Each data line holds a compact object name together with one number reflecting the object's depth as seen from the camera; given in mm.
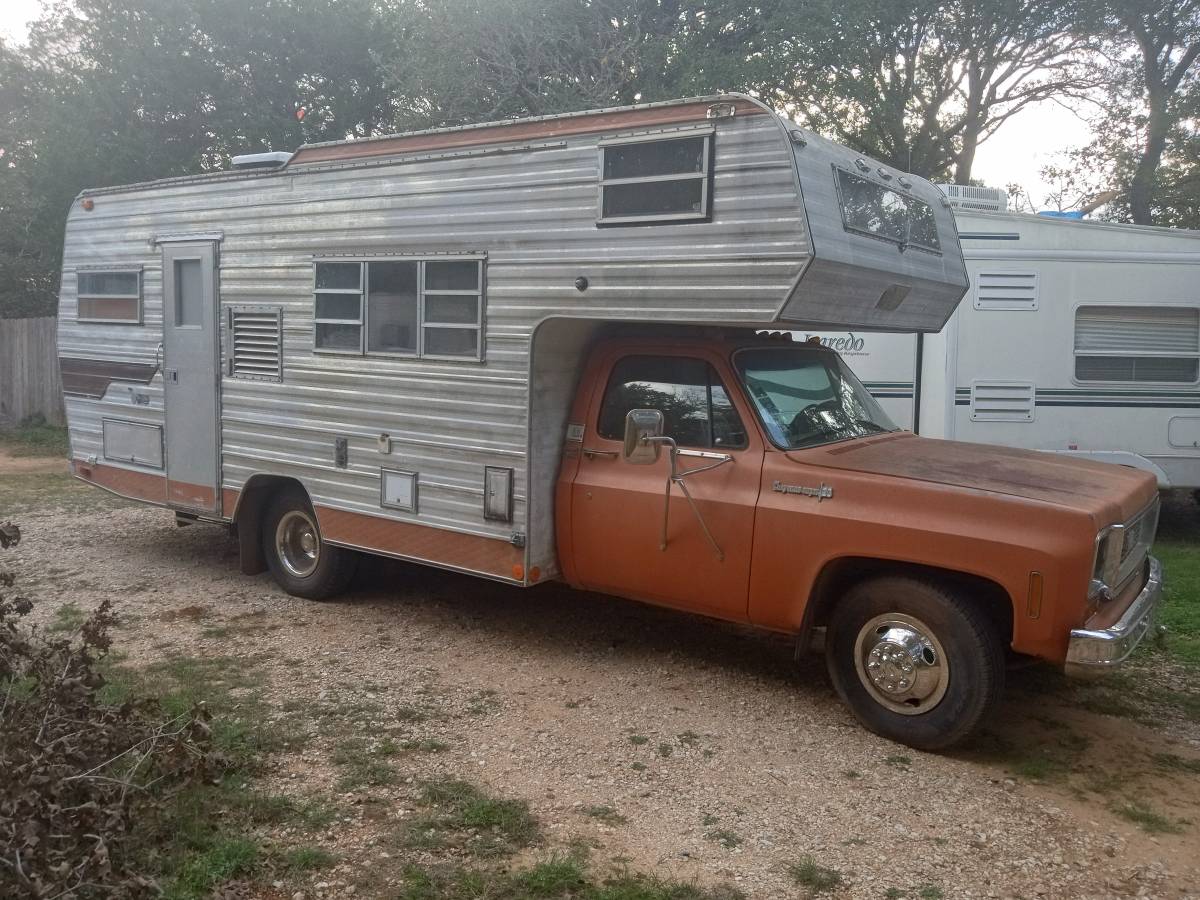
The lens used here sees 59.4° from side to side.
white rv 9352
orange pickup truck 4555
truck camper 4832
